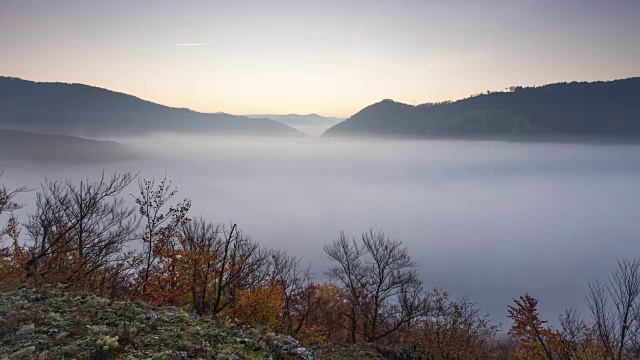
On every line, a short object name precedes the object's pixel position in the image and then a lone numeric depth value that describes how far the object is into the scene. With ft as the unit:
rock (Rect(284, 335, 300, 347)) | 36.69
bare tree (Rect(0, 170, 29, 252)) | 61.54
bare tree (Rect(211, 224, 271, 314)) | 73.12
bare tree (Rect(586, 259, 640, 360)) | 36.83
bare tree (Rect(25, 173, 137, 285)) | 60.64
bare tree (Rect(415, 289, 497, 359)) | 64.34
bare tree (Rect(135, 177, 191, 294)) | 80.04
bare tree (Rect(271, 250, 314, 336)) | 87.25
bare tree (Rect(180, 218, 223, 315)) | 70.40
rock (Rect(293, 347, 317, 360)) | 34.35
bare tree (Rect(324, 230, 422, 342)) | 98.83
